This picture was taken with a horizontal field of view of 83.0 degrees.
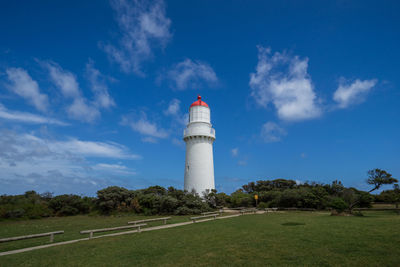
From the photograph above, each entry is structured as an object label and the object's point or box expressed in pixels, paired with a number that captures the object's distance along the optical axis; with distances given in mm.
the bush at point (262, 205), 29345
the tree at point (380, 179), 20266
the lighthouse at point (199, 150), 30000
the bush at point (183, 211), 23939
